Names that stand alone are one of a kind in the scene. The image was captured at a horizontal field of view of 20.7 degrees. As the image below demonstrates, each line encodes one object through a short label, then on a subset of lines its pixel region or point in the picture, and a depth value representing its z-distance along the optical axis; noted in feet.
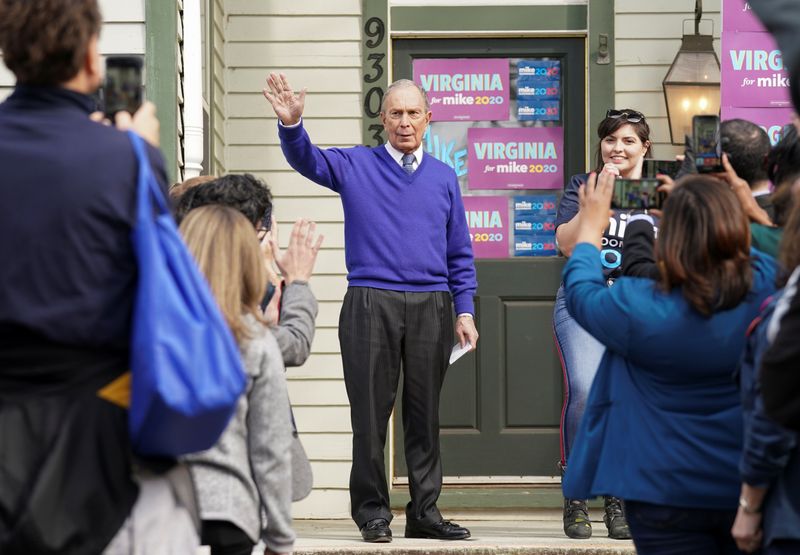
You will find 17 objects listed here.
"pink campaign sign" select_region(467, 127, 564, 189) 40.86
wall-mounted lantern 39.03
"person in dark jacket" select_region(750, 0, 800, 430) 14.20
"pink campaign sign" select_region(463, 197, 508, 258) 40.74
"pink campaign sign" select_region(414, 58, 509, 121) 41.18
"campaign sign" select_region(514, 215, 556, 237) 40.74
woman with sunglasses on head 30.31
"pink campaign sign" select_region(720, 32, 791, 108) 34.78
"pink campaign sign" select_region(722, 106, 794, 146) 34.30
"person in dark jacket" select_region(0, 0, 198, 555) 13.65
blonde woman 17.75
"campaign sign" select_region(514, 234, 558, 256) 40.65
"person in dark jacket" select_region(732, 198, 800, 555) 16.41
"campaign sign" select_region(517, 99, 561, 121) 41.07
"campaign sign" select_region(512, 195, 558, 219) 40.86
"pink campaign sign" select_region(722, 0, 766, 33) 34.99
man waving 31.56
